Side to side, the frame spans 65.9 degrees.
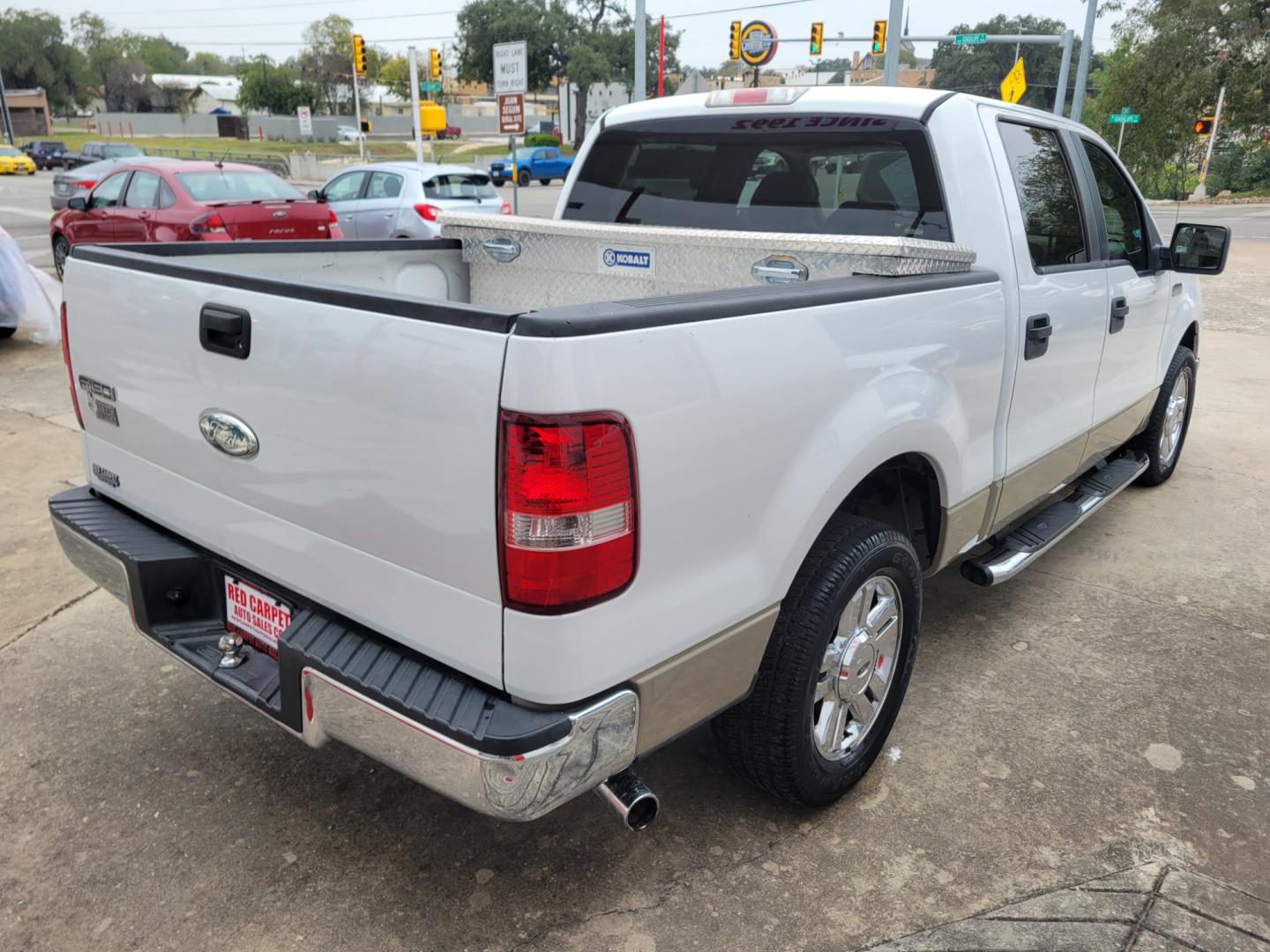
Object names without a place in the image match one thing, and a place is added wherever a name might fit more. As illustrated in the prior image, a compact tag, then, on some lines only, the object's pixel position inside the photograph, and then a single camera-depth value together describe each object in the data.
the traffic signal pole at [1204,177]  39.84
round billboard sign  20.86
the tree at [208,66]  172.00
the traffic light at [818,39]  31.20
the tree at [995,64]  84.69
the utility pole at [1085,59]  23.99
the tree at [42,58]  93.75
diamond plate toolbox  2.97
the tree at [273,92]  86.00
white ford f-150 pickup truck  1.86
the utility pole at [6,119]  61.28
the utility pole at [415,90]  28.38
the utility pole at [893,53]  19.31
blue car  42.88
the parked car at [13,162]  46.16
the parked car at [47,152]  52.62
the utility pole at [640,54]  20.72
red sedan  11.39
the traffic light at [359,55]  31.03
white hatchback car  13.92
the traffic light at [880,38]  31.23
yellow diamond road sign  19.09
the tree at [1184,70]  41.25
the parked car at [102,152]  35.91
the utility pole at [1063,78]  26.10
